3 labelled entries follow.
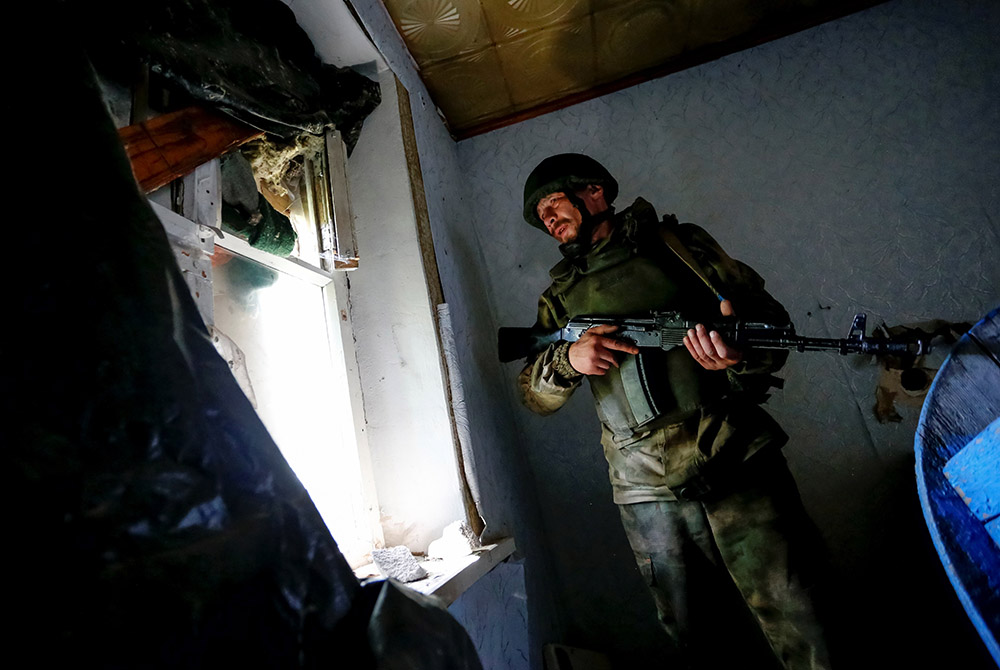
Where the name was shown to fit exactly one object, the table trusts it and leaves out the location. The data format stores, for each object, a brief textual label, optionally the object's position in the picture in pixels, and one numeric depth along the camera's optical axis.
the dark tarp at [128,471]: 0.32
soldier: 1.23
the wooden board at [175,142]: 0.84
